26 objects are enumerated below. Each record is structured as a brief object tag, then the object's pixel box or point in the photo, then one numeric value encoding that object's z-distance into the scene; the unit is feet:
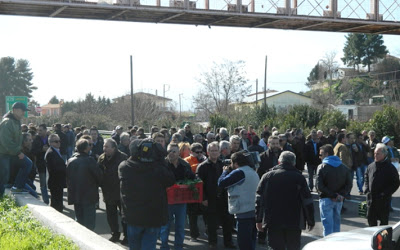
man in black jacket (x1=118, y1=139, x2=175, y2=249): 21.40
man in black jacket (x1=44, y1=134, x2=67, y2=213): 35.70
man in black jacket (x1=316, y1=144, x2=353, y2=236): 28.71
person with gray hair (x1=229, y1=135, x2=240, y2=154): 36.83
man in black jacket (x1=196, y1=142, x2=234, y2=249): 30.17
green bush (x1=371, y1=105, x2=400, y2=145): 89.15
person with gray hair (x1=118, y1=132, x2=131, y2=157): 42.34
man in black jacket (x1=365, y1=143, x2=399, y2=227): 29.53
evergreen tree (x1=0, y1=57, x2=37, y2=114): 322.75
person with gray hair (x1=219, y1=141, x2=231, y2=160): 33.12
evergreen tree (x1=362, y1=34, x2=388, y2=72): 287.48
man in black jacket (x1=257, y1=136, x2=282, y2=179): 36.60
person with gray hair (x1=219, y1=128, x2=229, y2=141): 51.62
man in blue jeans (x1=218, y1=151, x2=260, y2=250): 25.08
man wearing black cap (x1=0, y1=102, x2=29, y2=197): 33.42
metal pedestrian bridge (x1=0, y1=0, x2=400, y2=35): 52.26
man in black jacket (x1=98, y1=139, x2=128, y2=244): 30.73
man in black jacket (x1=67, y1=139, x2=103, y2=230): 29.09
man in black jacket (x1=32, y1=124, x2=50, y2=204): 43.54
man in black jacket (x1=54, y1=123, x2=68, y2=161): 60.08
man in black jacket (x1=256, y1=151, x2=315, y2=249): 22.48
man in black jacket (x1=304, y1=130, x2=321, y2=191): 51.62
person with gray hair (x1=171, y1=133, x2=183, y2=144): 41.27
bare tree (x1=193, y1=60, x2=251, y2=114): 186.91
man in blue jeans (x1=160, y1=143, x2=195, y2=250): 27.96
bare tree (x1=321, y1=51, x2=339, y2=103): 326.24
